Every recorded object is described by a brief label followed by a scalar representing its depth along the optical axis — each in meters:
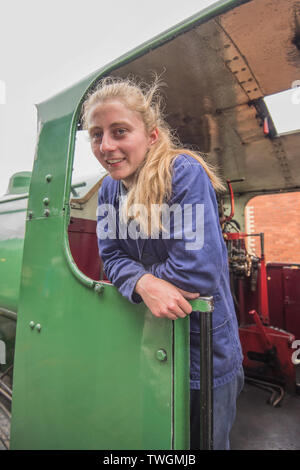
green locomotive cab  0.97
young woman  0.89
